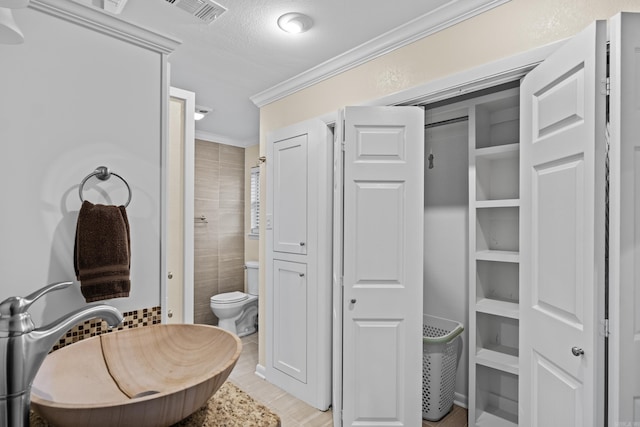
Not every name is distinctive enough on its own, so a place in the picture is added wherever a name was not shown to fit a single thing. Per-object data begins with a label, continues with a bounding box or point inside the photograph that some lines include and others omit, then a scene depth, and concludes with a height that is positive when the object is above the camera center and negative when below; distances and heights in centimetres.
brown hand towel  100 -13
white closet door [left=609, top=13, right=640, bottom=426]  109 -5
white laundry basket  224 -112
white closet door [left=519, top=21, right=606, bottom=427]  115 -8
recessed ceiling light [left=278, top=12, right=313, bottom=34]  182 +109
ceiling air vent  165 +106
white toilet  373 -111
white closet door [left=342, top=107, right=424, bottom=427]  192 -32
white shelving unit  218 -30
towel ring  105 +12
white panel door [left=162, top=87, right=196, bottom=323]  204 +6
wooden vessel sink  60 -39
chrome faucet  56 -25
